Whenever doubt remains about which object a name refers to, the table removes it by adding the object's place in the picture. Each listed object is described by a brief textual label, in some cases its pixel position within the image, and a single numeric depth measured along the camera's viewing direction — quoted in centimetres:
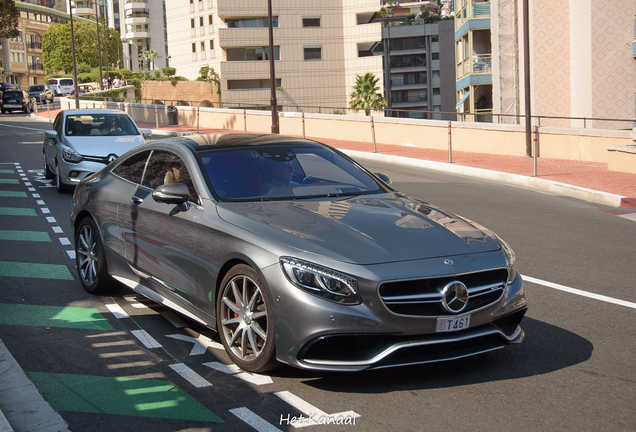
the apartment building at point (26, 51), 11219
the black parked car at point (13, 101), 5663
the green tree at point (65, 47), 10894
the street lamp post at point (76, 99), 4910
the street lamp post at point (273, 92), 2969
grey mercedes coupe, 409
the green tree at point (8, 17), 4188
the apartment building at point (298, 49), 7225
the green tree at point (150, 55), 12925
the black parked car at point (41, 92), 6449
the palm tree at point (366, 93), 7219
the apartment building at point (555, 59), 2834
